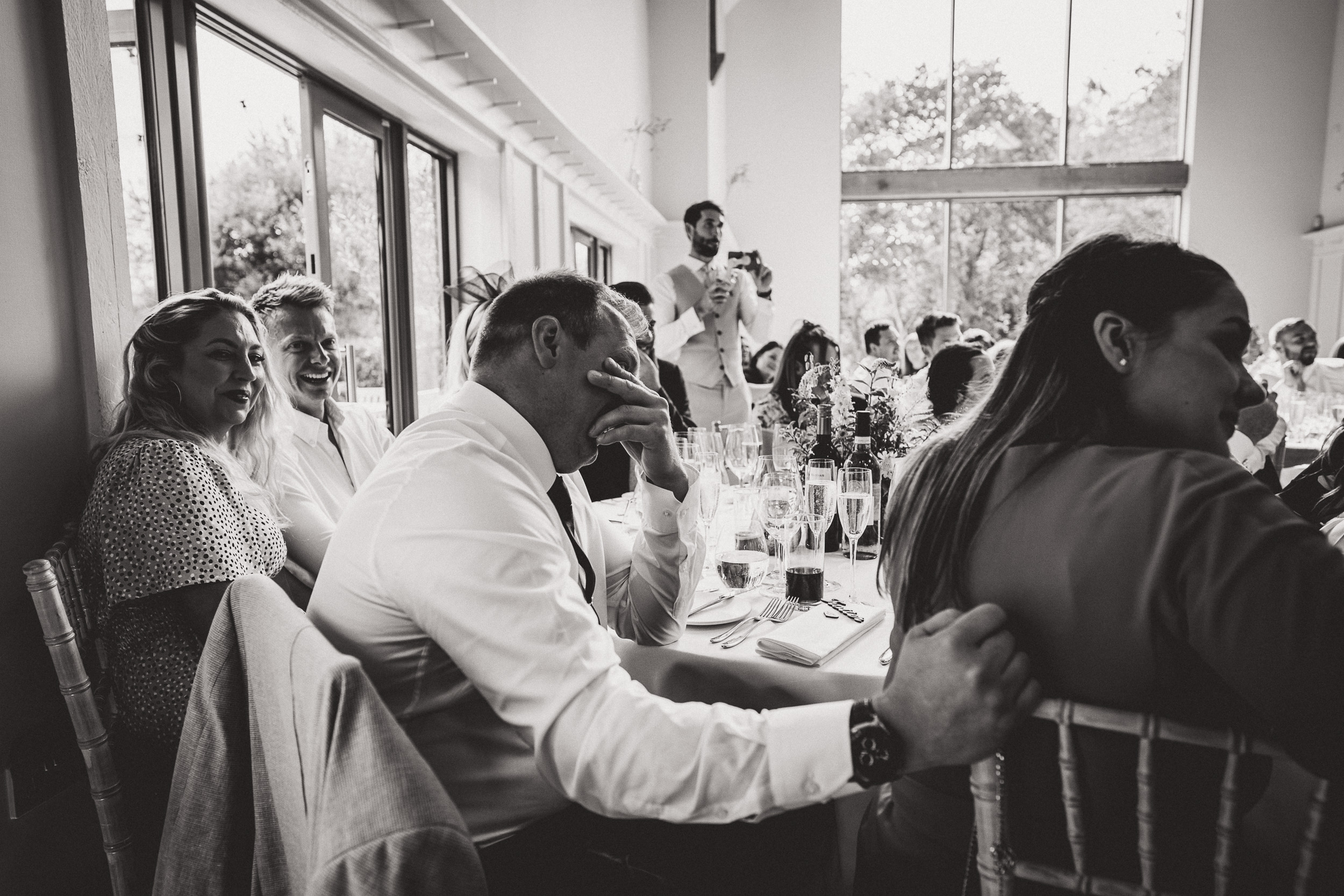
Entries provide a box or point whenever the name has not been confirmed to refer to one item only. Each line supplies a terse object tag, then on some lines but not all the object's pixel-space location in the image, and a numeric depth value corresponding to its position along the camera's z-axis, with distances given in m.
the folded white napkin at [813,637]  1.34
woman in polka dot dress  1.40
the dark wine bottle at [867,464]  2.11
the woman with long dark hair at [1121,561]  0.69
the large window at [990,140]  8.92
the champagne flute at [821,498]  1.64
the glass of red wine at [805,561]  1.68
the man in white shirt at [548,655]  0.75
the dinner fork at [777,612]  1.56
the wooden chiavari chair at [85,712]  1.23
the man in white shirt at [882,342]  5.63
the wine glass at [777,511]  1.70
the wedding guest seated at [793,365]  3.70
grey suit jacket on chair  0.61
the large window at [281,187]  2.20
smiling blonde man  2.39
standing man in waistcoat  4.59
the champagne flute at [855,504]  1.68
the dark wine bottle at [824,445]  2.36
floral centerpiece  2.25
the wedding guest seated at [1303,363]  5.63
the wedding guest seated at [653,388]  2.67
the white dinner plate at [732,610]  1.56
